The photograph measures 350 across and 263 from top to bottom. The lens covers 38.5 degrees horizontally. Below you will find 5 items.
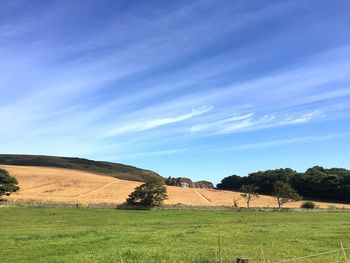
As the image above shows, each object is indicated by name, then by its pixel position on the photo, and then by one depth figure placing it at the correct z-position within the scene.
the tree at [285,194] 108.25
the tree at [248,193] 109.44
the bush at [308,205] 100.31
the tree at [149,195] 85.50
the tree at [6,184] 85.75
